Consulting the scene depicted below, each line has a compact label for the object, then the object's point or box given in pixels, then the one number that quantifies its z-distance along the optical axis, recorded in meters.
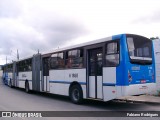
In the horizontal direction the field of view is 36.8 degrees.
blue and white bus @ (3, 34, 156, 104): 9.87
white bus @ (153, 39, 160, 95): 14.84
